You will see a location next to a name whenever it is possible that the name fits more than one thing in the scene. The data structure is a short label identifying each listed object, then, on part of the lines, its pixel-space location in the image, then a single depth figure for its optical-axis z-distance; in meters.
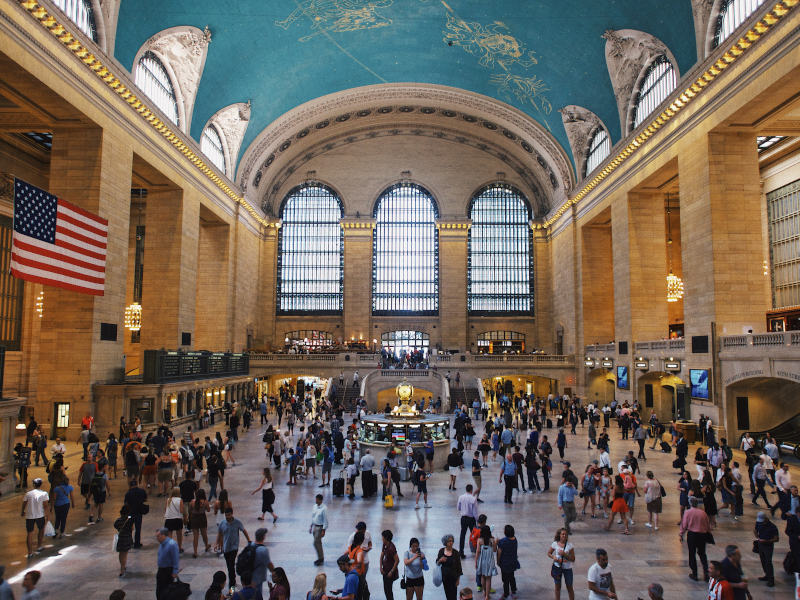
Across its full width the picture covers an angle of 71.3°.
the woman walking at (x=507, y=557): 6.99
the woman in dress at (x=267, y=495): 10.26
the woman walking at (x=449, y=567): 6.55
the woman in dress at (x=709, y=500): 9.38
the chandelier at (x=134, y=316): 24.77
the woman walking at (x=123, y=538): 7.69
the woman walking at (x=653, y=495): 9.91
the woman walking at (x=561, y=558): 6.72
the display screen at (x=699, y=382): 20.16
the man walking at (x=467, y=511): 8.95
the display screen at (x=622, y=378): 27.65
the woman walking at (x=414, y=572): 6.47
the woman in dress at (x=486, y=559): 7.05
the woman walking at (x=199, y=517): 8.66
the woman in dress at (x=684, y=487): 10.02
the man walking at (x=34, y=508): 8.45
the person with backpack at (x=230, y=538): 7.50
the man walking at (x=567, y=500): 9.87
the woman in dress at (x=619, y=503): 9.84
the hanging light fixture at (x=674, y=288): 25.89
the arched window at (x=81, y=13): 17.86
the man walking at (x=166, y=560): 6.58
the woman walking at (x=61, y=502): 9.27
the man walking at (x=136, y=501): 8.46
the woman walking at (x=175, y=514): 8.15
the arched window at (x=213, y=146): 30.90
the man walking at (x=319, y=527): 8.35
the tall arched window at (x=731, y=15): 18.38
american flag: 14.98
